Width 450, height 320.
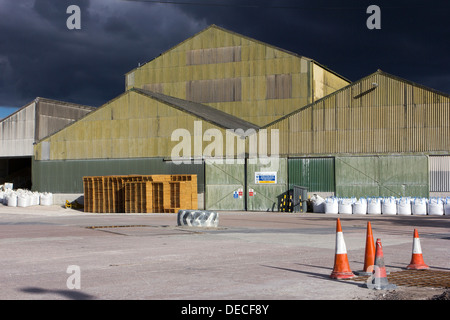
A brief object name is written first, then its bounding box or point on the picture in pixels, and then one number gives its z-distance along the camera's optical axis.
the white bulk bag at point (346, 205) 36.16
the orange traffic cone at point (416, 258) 11.16
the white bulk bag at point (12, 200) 42.75
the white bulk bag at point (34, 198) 43.65
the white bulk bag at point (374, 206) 35.12
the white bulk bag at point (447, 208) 33.88
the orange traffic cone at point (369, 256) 10.17
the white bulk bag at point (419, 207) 34.19
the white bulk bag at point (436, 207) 33.84
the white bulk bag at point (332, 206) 36.44
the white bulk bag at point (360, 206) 35.59
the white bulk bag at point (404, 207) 34.47
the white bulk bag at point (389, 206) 34.69
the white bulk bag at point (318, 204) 37.56
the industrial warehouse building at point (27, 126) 55.09
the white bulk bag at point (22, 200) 42.69
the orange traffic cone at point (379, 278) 8.70
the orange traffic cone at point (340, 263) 9.73
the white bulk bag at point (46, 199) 44.75
